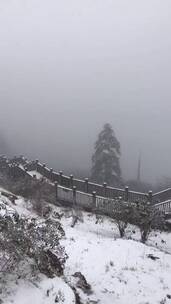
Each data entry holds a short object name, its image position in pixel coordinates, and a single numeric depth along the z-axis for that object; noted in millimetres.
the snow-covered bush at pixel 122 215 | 17625
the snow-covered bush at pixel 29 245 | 9305
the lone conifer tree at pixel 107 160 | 44375
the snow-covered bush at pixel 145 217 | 17344
